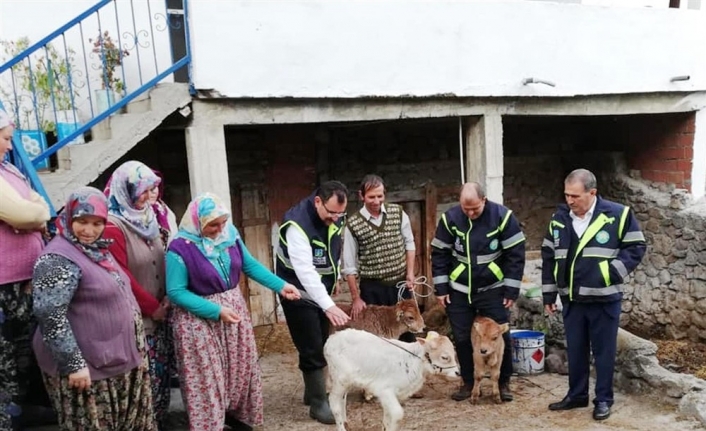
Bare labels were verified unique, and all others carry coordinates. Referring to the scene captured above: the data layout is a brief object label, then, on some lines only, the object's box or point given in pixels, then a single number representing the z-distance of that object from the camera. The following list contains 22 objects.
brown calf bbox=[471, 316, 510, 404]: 4.40
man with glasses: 3.88
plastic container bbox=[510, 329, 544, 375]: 5.32
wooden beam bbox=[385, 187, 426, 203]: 8.04
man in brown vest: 4.82
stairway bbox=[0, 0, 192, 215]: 4.67
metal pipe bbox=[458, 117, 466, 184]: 6.63
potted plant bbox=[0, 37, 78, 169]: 5.45
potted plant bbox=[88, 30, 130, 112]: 5.29
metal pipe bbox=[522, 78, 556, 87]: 6.26
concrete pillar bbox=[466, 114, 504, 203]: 6.45
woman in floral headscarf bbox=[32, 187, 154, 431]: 2.76
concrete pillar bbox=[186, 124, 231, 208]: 5.15
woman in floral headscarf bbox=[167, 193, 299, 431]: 3.33
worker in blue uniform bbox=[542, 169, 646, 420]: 4.03
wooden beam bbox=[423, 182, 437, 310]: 8.22
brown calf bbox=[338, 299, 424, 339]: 4.64
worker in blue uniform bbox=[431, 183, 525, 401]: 4.36
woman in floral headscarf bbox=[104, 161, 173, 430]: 3.30
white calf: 3.61
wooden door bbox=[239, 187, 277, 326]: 7.30
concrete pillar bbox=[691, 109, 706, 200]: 7.47
